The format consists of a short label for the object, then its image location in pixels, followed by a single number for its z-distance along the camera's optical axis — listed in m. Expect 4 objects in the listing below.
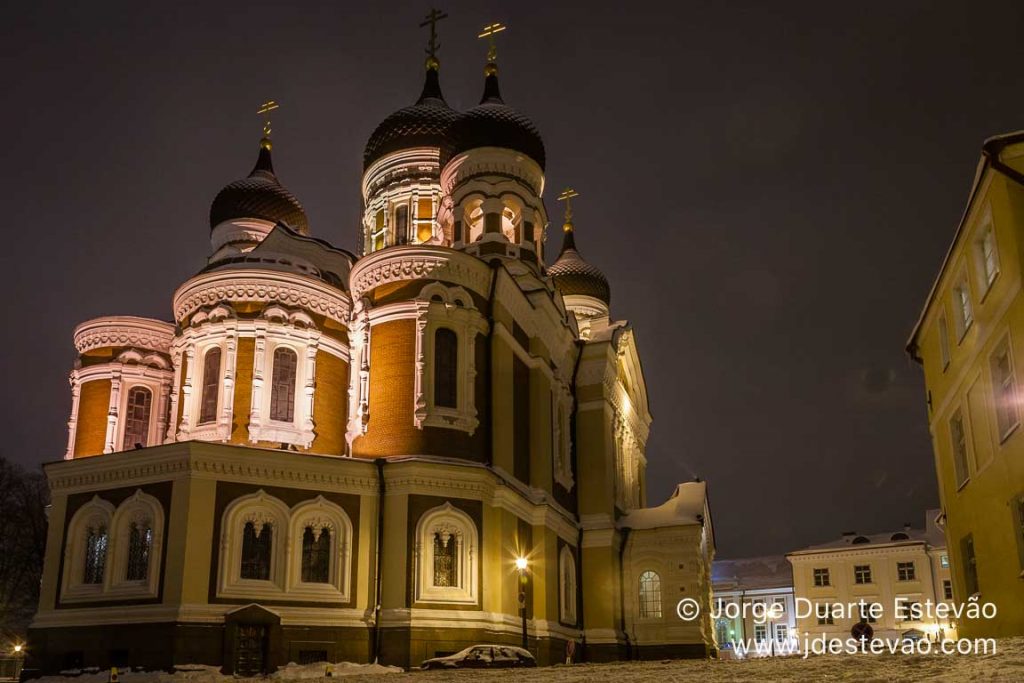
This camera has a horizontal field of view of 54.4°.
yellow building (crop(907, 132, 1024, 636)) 14.12
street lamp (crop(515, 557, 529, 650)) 22.36
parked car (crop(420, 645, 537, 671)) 19.31
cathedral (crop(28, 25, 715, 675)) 21.61
